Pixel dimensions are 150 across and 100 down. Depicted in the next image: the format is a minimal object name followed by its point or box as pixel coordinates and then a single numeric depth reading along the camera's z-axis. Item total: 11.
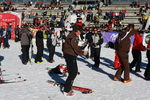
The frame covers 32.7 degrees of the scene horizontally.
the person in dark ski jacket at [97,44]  10.99
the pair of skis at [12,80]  8.52
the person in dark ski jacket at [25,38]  11.67
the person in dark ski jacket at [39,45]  12.09
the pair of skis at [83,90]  7.52
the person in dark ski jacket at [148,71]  9.02
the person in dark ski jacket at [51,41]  12.72
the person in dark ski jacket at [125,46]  8.43
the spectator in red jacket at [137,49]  9.84
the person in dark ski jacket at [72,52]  6.93
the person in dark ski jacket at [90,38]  12.53
